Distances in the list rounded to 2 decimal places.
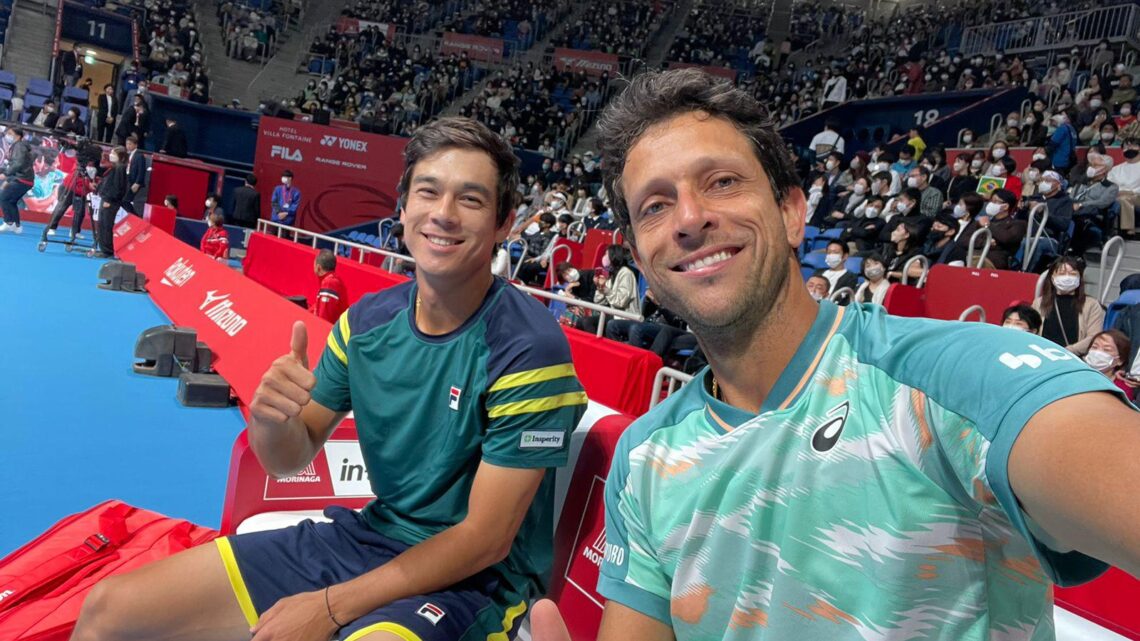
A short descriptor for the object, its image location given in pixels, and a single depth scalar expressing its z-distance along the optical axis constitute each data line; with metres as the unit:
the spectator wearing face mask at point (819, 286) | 8.06
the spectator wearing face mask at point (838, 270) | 8.91
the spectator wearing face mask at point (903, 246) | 9.39
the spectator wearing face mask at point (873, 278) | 8.24
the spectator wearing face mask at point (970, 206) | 9.70
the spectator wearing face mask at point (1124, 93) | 14.35
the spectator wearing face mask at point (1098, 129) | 12.56
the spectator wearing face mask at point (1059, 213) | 8.97
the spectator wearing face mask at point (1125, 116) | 13.44
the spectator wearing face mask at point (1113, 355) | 5.25
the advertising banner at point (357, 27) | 29.12
